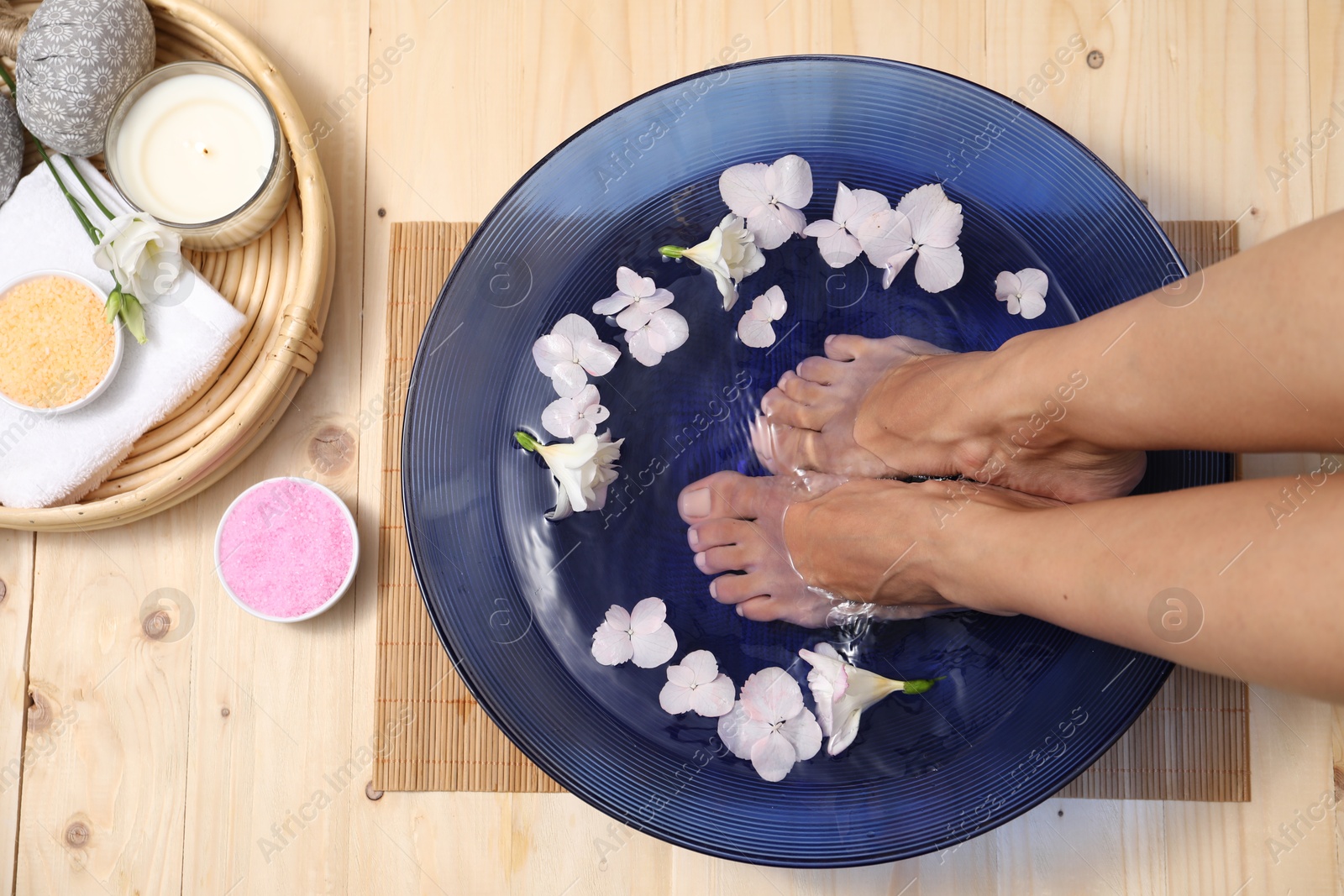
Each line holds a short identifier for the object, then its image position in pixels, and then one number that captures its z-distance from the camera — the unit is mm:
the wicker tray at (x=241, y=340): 797
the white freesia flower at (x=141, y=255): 769
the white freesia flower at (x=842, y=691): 708
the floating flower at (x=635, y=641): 765
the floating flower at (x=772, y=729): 728
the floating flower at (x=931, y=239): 768
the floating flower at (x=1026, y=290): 783
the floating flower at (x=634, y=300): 783
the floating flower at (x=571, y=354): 775
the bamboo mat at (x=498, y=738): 838
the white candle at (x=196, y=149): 797
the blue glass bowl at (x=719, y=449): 737
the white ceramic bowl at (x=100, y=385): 784
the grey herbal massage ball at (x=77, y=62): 759
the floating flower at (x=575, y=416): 767
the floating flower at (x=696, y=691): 750
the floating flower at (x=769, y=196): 776
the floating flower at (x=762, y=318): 798
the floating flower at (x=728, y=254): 743
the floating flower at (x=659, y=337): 783
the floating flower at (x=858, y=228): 775
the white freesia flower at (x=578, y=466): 722
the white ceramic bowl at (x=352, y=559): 827
